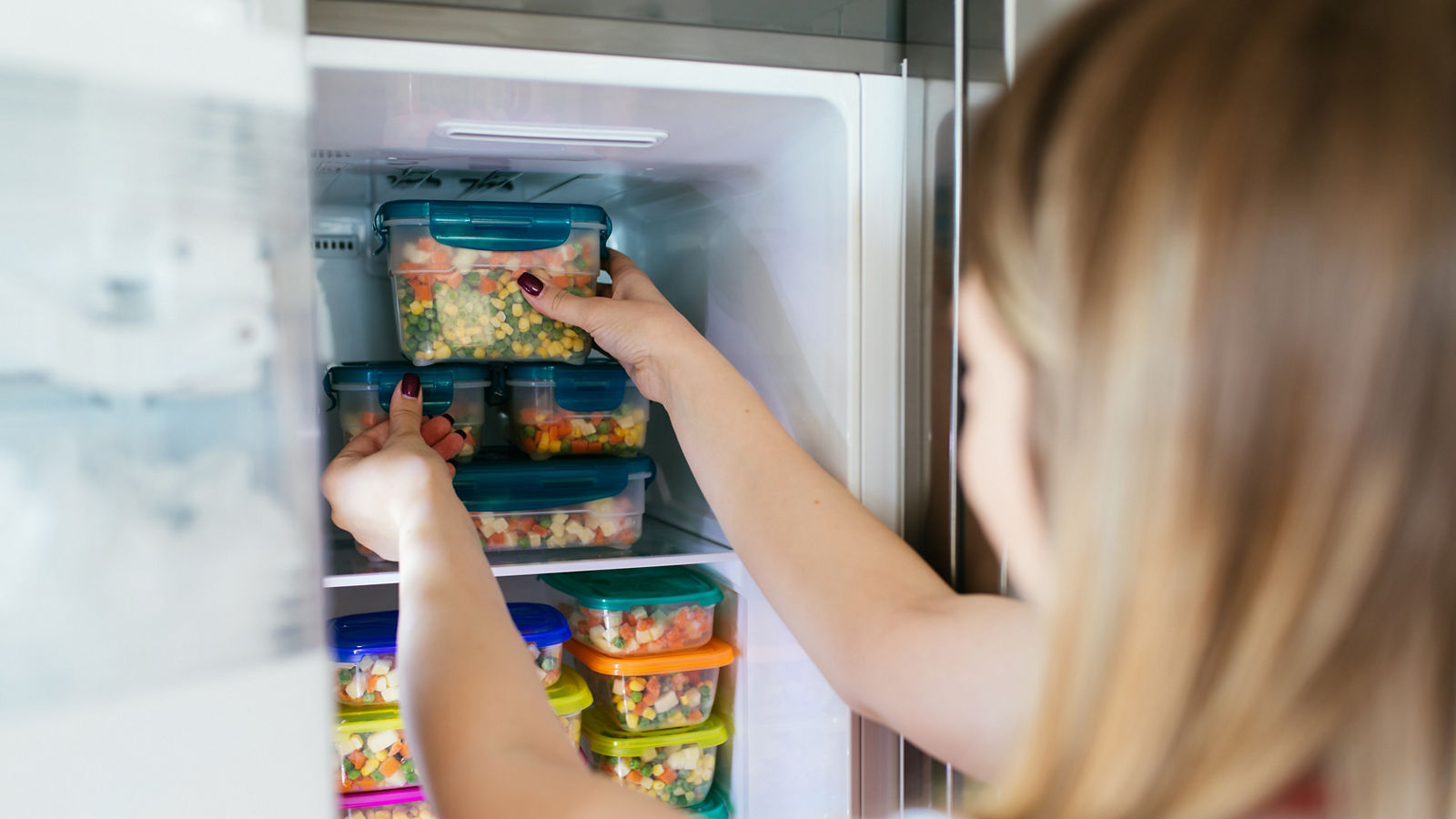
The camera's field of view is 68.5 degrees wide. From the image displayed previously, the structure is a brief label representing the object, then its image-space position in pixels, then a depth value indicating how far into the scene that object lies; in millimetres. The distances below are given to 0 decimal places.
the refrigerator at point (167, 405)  523
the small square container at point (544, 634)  1190
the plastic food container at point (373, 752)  1106
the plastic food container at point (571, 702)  1183
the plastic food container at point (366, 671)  1114
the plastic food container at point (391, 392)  1158
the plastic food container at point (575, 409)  1229
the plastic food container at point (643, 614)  1232
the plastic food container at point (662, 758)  1244
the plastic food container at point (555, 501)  1179
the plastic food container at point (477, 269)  1103
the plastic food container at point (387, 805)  1108
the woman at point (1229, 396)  414
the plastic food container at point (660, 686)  1228
